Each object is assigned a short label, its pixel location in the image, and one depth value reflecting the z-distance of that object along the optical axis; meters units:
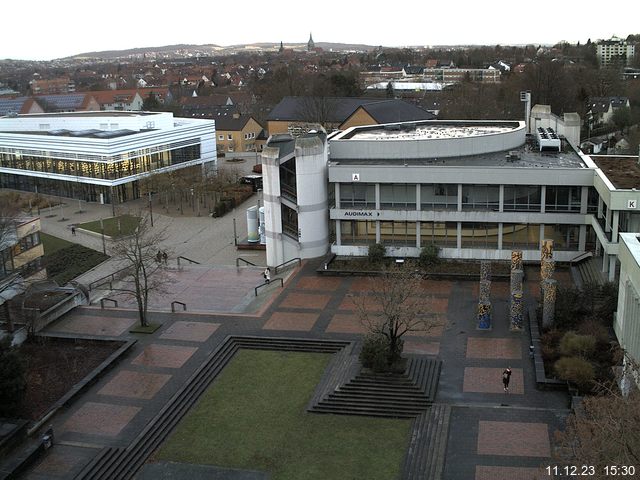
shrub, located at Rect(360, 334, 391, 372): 26.08
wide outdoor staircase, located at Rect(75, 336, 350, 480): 22.02
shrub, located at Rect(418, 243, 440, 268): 38.69
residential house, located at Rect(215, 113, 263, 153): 93.12
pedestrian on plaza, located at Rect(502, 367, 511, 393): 24.86
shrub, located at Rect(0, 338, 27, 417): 23.91
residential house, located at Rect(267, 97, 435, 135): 78.94
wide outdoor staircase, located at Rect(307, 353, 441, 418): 24.69
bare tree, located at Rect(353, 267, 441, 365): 26.67
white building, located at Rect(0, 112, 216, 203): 63.91
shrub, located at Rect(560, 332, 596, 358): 25.91
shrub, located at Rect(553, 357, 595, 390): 24.09
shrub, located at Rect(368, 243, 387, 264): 39.51
